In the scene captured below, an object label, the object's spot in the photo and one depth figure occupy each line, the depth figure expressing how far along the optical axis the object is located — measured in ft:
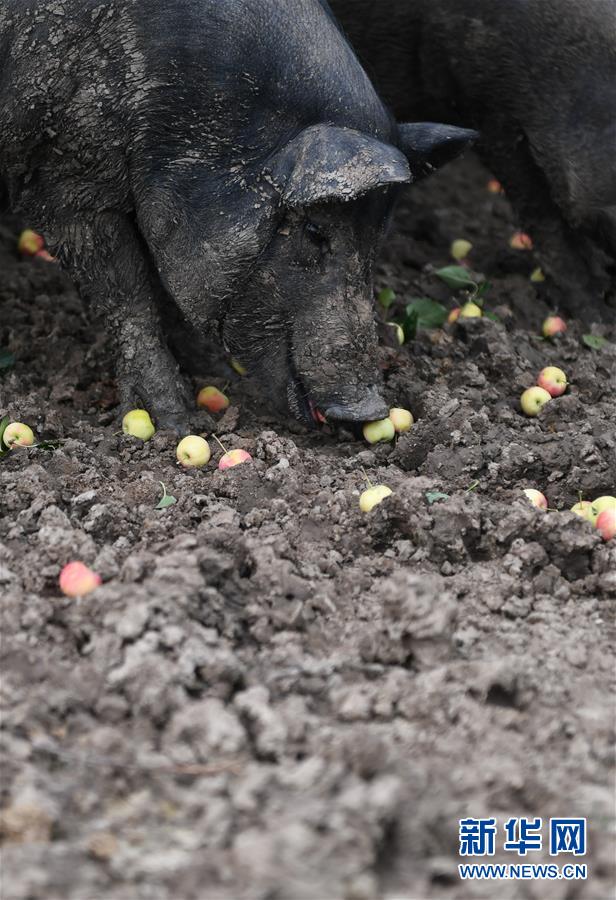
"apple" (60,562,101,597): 21.29
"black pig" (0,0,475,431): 27.55
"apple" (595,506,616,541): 25.07
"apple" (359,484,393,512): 25.79
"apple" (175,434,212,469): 28.71
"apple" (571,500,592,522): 26.32
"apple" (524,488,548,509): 26.76
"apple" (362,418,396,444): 29.71
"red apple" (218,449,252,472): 27.94
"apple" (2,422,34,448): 29.01
